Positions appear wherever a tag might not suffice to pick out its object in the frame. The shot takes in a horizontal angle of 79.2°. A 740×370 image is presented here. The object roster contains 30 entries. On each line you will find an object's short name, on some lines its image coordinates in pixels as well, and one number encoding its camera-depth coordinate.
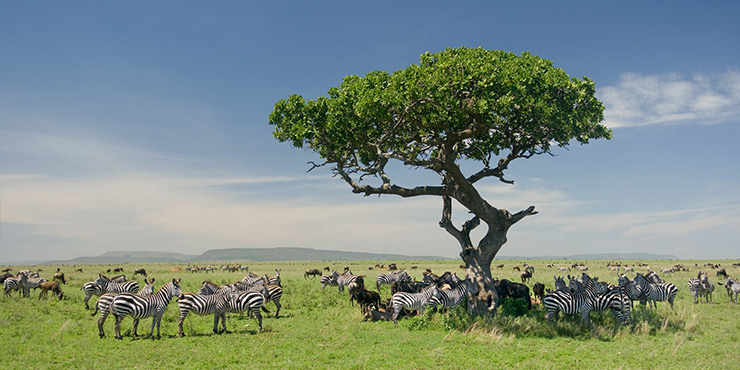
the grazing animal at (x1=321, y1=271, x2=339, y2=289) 35.75
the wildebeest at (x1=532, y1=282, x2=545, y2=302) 28.41
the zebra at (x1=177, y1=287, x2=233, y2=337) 17.72
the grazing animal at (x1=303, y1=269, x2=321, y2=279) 52.10
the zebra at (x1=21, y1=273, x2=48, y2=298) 30.45
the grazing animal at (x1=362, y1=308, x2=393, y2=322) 20.66
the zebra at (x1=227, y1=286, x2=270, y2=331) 18.97
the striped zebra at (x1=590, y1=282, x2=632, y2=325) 18.77
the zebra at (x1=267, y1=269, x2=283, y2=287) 34.50
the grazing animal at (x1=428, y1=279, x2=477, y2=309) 20.77
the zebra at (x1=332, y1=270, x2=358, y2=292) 32.62
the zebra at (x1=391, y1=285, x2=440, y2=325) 19.92
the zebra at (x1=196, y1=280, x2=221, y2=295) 23.02
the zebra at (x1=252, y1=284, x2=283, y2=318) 23.39
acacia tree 17.73
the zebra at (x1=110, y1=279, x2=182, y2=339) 16.64
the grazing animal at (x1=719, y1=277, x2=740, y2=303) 28.40
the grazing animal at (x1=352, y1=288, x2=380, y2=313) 22.56
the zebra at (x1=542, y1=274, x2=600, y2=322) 18.62
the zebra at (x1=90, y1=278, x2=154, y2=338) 16.89
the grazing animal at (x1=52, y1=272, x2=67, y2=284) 39.56
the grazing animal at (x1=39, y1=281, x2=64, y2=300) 29.00
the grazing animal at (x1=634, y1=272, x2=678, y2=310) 24.17
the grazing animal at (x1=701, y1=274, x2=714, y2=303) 28.41
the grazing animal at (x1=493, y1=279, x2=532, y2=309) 24.94
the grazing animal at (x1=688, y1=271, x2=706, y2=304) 28.03
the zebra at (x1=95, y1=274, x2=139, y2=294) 27.70
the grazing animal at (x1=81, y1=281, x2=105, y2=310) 25.60
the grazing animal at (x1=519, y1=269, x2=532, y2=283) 44.26
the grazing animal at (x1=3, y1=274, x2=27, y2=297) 30.06
